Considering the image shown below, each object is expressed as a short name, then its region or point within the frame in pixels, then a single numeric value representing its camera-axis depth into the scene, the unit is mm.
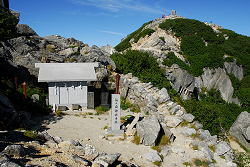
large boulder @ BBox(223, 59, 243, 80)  36594
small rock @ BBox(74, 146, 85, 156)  7081
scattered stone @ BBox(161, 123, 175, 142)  10227
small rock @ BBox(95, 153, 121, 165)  6660
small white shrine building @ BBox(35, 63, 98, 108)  14023
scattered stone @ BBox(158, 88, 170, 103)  14938
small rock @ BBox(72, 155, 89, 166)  6071
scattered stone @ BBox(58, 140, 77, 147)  7527
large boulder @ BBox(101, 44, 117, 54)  35625
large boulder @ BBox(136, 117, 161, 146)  9453
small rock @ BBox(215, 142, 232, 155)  9688
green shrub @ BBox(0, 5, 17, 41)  19359
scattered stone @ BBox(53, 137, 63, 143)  8427
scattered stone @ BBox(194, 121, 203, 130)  11542
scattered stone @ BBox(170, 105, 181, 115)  13141
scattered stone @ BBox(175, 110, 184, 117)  12984
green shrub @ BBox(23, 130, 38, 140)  7598
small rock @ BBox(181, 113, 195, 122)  12155
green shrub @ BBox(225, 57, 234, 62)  37062
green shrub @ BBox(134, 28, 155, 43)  43375
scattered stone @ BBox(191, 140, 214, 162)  8954
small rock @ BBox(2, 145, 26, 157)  5129
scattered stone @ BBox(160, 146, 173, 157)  8898
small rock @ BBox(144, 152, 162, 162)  8077
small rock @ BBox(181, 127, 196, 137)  10969
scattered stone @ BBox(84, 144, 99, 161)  6959
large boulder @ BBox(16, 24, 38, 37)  22755
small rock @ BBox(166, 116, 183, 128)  11961
